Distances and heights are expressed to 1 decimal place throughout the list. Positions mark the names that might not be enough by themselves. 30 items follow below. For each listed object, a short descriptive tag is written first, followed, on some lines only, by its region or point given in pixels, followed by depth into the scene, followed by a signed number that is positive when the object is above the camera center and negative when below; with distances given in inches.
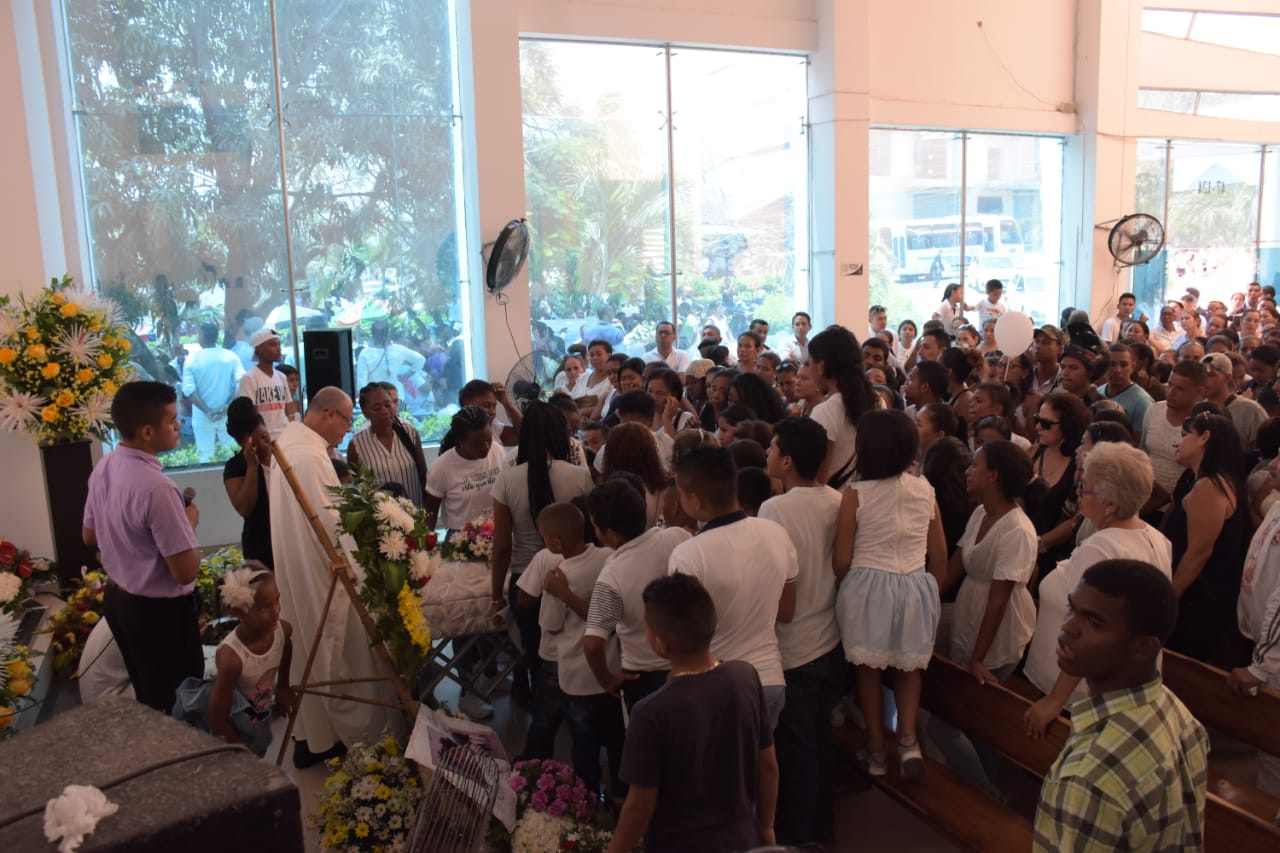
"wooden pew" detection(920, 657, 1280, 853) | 99.4 -58.9
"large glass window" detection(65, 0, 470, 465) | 341.4 +43.0
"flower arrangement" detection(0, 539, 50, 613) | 235.0 -66.8
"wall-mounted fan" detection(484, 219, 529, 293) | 367.6 +11.5
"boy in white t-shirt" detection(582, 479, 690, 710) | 120.7 -38.0
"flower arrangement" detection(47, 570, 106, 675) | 205.6 -71.4
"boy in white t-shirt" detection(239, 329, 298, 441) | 306.8 -30.3
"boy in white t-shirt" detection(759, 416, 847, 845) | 127.3 -46.9
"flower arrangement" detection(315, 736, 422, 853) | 123.4 -67.1
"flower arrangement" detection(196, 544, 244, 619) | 213.6 -66.9
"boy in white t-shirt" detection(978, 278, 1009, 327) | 493.0 -17.6
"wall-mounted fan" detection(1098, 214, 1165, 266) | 532.1 +15.6
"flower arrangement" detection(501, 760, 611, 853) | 121.4 -68.6
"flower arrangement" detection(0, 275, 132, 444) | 233.5 -16.3
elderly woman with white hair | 115.6 -32.2
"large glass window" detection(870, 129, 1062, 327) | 505.4 +28.9
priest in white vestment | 151.7 -48.6
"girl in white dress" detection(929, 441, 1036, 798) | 131.2 -44.3
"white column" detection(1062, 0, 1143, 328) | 531.5 +71.8
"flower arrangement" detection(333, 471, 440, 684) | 130.5 -37.5
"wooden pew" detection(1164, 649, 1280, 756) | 122.0 -58.4
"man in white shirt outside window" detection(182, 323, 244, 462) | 357.7 -34.6
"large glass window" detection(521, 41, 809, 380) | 416.5 +41.6
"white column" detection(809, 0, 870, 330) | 448.1 +55.3
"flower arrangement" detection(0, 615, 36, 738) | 122.7 -53.2
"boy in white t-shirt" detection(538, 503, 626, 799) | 134.6 -49.9
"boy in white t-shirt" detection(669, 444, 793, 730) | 108.7 -32.4
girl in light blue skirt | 125.7 -37.7
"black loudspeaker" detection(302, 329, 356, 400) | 324.8 -22.8
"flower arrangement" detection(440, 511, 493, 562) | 175.3 -47.4
